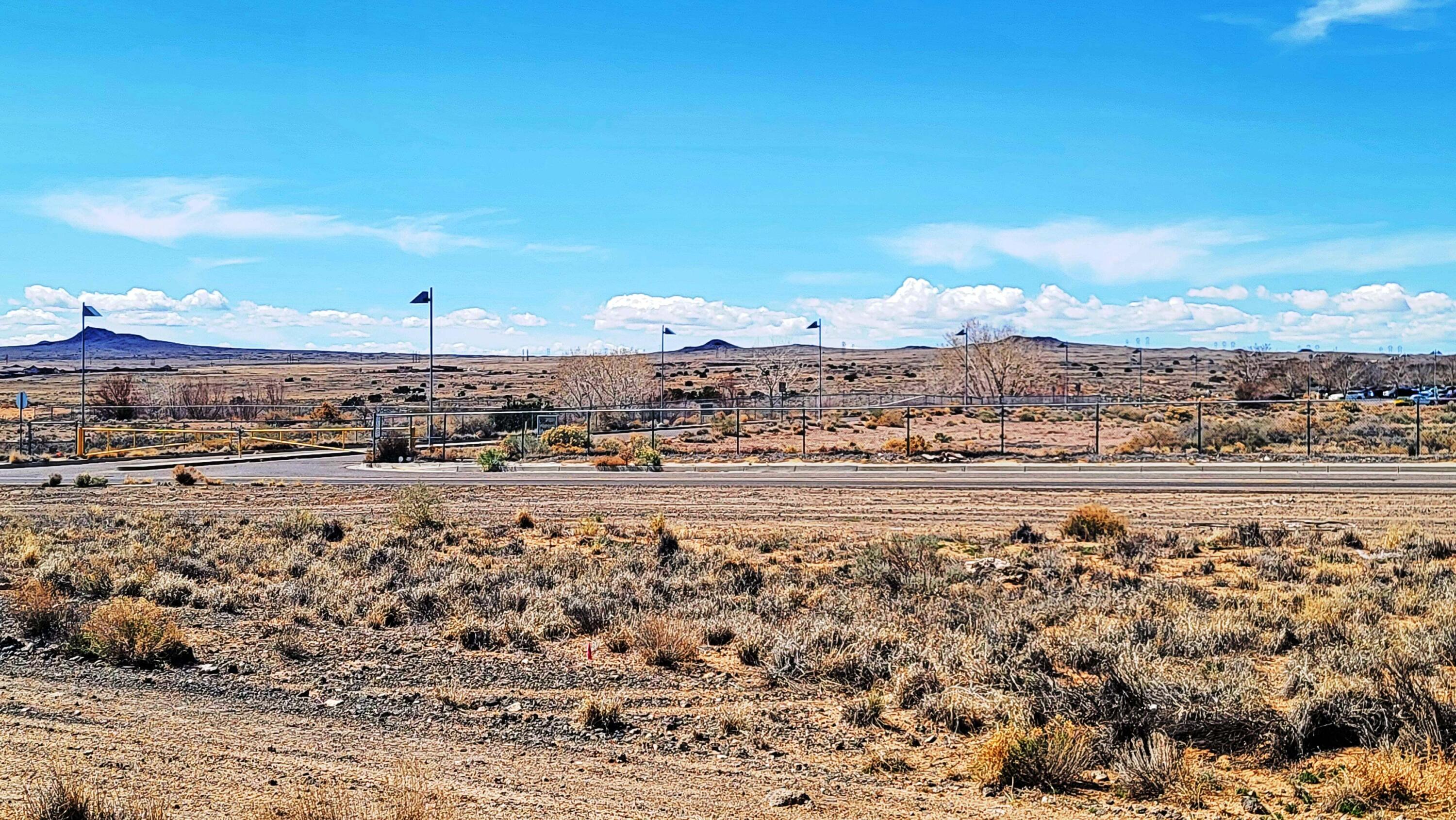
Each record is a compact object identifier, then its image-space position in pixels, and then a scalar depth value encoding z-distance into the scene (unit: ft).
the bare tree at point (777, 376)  359.25
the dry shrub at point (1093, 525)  69.97
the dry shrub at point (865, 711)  31.58
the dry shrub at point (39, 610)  42.16
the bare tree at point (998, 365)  273.54
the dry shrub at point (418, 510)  76.74
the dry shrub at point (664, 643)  38.22
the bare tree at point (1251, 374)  329.93
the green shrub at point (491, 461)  134.51
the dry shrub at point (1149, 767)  25.91
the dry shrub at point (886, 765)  27.91
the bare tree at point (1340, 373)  375.45
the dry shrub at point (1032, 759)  26.32
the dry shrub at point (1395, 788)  24.64
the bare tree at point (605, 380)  257.75
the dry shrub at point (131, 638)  38.09
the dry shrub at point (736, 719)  31.04
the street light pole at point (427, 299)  158.61
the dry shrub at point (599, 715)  31.58
